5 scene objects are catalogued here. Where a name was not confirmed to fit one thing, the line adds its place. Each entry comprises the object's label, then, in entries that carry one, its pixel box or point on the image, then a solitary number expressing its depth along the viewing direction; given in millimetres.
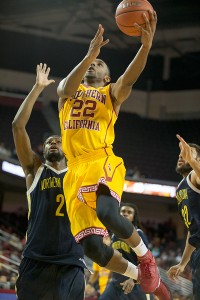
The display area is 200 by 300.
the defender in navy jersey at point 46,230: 5074
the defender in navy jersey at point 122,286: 7216
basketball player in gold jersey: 4816
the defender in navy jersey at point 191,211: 5574
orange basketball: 5008
